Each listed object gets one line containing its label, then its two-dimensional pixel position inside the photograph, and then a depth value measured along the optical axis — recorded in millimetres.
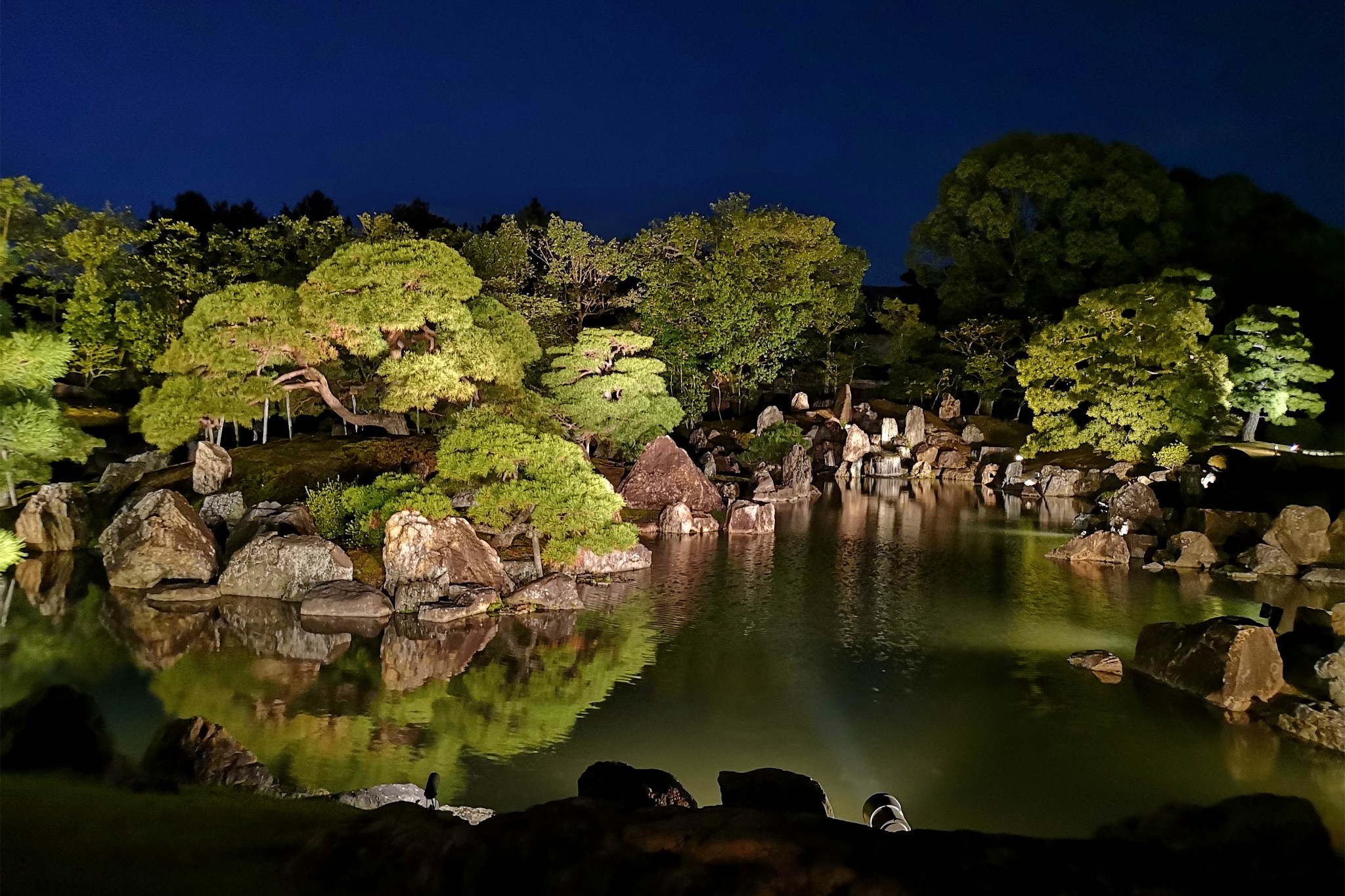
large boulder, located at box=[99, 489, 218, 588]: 16781
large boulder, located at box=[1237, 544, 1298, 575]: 19328
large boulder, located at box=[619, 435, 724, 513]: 26734
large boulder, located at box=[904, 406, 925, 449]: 41062
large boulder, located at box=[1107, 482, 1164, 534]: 23984
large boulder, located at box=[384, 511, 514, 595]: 15594
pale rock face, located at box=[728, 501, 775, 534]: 24250
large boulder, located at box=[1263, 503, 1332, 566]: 19797
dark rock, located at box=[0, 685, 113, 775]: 7141
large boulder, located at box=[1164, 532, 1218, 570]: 20234
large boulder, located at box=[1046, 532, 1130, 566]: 20953
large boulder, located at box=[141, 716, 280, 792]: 7719
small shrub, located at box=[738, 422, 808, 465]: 37562
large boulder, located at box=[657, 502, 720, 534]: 23828
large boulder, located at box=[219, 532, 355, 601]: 16078
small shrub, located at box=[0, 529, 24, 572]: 8164
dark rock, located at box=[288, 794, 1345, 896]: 4254
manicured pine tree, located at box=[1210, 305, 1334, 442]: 28297
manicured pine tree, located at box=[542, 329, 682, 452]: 26656
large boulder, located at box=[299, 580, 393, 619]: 15008
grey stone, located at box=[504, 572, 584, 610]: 15648
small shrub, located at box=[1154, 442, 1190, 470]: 29375
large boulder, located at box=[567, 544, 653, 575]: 18375
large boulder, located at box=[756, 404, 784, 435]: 39406
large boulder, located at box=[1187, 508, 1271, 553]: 21438
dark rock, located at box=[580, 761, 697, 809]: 6453
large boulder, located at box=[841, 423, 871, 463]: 40062
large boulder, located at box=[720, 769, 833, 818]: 6051
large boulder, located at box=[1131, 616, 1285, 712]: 11547
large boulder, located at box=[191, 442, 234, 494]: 20594
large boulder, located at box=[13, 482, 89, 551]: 19984
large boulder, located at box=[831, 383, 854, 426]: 42656
